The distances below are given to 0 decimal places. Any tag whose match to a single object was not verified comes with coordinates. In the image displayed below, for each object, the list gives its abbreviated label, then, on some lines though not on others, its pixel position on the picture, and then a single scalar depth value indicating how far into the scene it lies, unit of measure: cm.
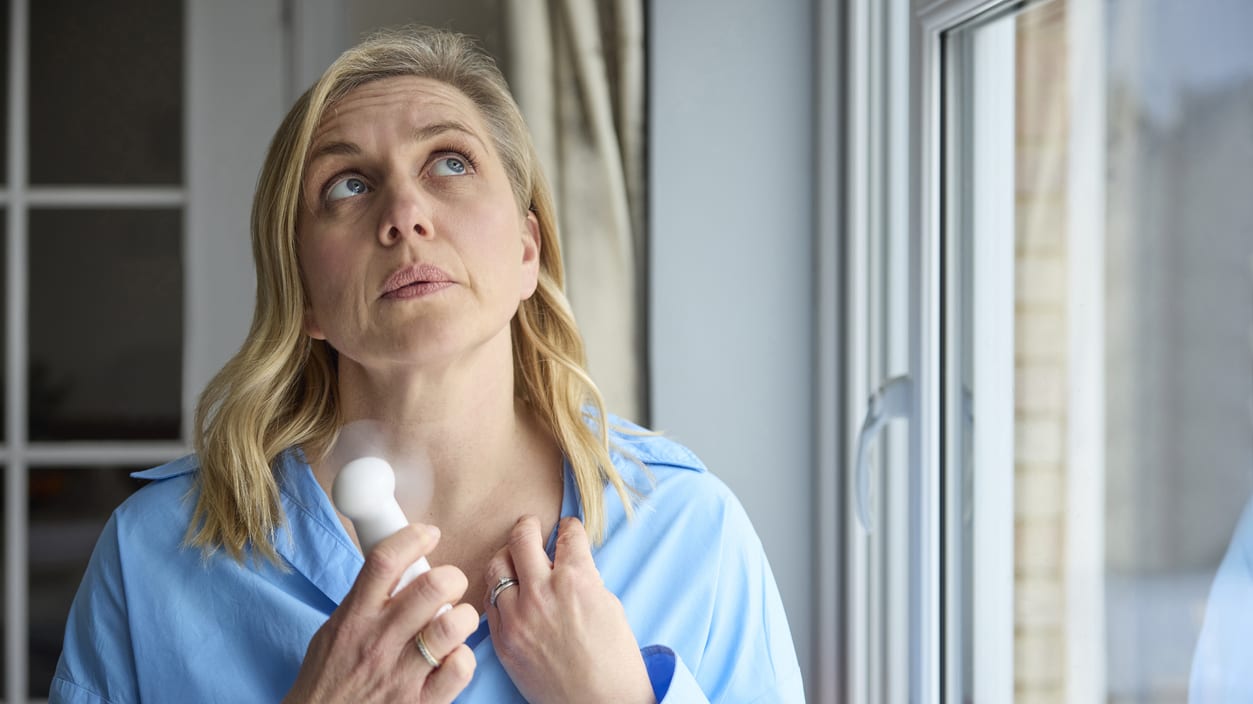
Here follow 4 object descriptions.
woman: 87
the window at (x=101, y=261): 203
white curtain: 165
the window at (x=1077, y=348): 75
